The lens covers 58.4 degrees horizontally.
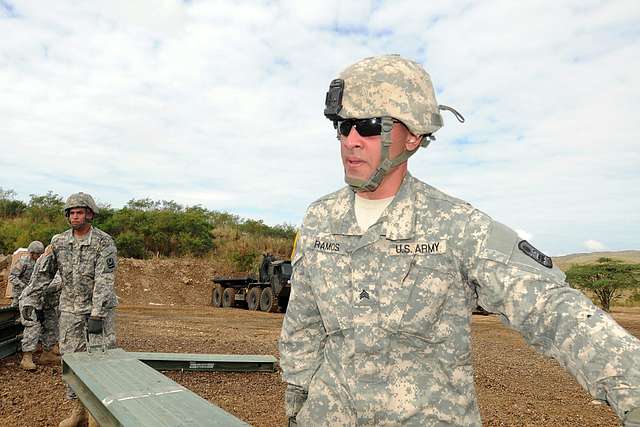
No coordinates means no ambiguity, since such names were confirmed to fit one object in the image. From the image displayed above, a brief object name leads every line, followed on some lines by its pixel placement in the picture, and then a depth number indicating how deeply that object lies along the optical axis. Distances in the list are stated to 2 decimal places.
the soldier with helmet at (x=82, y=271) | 5.76
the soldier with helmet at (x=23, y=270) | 9.60
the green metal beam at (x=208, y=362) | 6.94
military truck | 19.61
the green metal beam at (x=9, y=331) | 7.80
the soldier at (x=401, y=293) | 1.34
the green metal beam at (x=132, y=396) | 3.09
